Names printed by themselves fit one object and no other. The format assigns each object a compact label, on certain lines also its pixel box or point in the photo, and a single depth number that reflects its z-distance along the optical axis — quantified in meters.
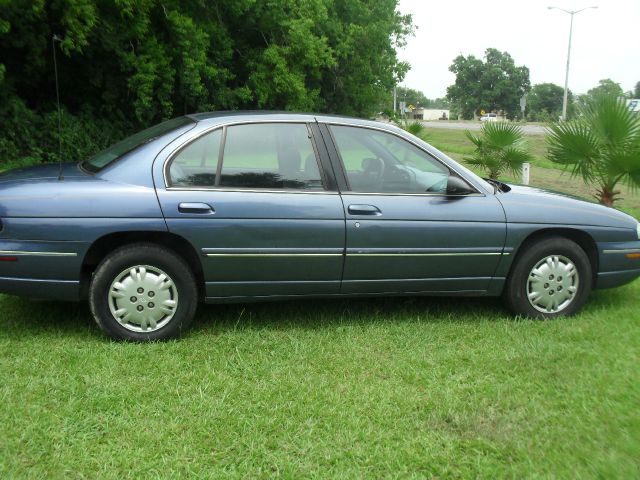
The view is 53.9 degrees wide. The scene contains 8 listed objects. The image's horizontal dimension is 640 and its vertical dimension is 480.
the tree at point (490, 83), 101.62
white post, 9.68
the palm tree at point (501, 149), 9.20
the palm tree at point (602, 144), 6.96
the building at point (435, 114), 119.09
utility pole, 43.06
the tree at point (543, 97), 105.00
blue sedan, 3.94
